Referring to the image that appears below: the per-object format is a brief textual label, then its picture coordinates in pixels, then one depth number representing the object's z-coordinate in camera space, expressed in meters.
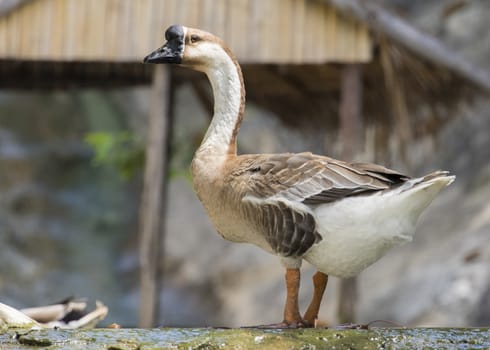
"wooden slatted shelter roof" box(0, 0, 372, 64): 18.70
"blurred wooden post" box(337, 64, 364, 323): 18.73
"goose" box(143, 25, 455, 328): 7.87
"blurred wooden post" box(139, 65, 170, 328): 19.31
